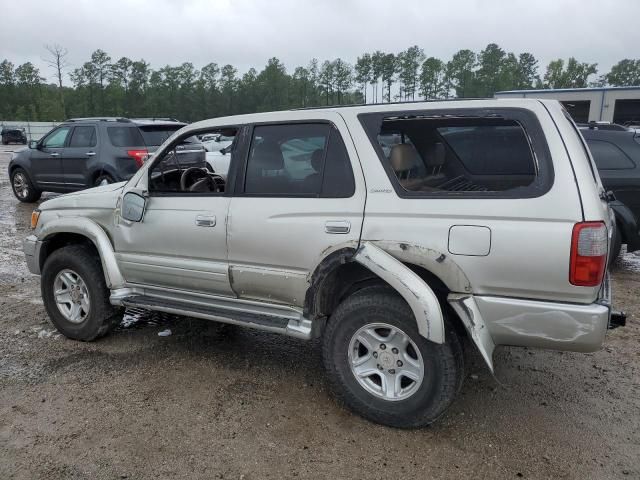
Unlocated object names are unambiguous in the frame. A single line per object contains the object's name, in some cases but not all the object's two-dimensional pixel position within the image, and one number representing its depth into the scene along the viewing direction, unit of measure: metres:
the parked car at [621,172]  6.24
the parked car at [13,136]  44.88
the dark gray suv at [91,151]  10.00
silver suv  2.86
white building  33.25
